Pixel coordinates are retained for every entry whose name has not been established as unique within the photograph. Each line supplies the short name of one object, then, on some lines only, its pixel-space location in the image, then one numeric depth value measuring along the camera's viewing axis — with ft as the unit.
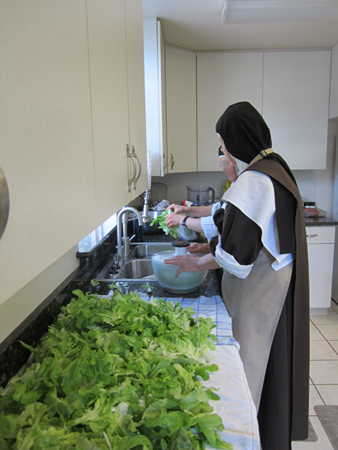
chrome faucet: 6.76
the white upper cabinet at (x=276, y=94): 10.56
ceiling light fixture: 7.20
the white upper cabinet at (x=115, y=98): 2.65
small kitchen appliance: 11.66
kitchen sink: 6.17
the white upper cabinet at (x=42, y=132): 1.35
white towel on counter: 2.47
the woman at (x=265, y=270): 4.77
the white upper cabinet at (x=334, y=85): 10.36
